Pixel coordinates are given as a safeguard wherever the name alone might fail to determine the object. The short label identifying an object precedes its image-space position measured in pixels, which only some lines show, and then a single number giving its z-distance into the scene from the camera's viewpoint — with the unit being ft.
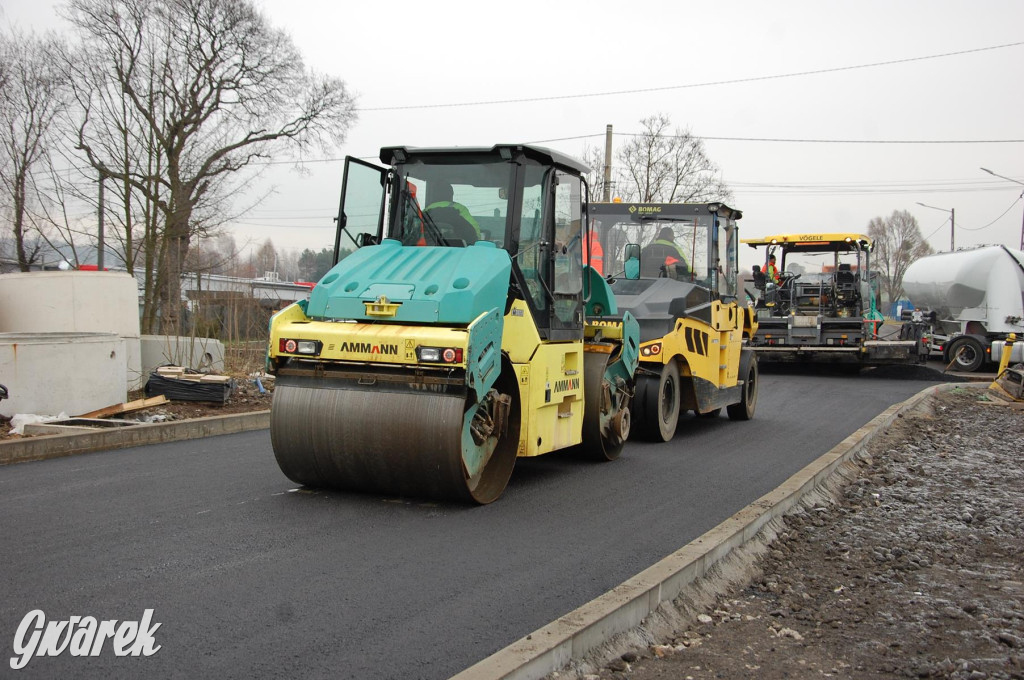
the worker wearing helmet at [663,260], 38.22
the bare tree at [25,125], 66.44
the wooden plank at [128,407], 34.88
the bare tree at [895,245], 260.83
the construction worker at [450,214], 24.25
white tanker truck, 74.28
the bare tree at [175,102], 64.34
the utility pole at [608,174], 95.96
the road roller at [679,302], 34.42
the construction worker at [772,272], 73.77
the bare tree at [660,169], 118.32
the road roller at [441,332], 20.52
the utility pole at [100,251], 65.63
